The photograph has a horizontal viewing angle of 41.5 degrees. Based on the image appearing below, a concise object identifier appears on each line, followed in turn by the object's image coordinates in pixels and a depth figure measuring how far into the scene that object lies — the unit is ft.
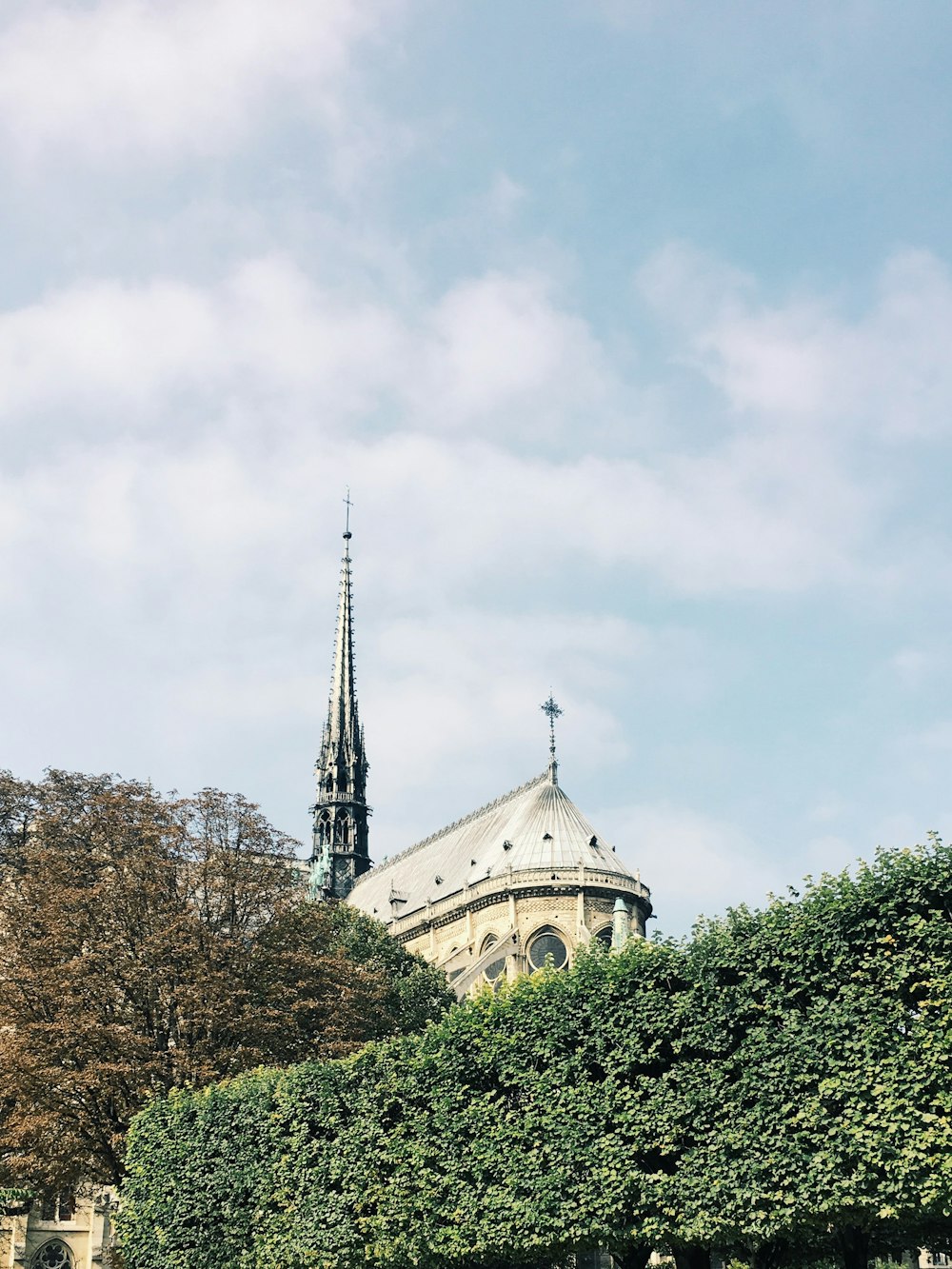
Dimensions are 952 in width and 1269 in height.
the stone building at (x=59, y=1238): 178.19
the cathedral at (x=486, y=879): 244.83
